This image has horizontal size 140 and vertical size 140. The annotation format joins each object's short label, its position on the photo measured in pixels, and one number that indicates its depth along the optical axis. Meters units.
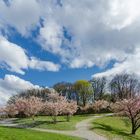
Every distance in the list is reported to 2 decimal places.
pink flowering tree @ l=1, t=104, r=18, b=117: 35.12
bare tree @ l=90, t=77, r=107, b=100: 51.39
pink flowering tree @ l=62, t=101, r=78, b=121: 25.05
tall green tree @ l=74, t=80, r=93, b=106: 50.54
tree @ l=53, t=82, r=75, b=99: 54.38
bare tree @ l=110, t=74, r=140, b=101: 48.45
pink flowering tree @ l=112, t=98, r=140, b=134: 19.00
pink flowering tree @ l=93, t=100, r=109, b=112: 38.81
